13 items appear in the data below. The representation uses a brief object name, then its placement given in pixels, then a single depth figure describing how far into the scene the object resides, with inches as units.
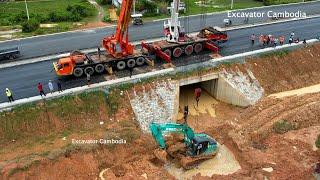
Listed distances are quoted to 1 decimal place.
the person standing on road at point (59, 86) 1357.0
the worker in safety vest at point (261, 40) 1837.1
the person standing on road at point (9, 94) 1270.9
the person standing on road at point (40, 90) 1302.9
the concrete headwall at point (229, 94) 1587.8
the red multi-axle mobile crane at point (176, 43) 1609.3
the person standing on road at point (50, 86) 1345.7
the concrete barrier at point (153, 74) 1314.1
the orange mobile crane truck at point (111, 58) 1427.2
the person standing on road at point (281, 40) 1822.1
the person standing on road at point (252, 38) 1834.5
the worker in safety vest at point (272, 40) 1823.1
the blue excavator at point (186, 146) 1200.2
